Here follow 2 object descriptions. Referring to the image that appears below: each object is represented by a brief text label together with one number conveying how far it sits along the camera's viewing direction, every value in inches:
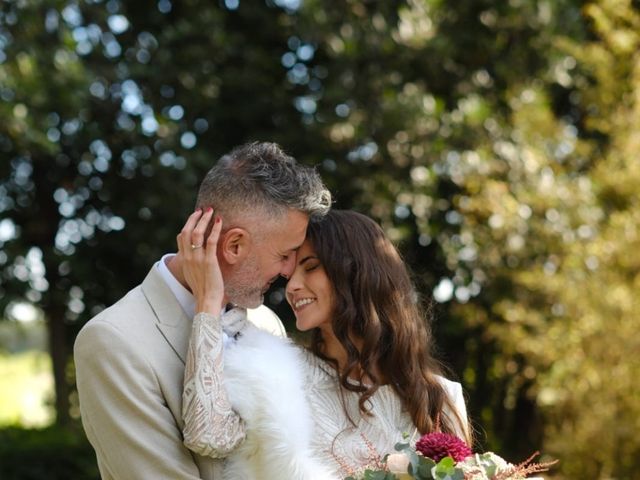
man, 103.4
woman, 106.3
